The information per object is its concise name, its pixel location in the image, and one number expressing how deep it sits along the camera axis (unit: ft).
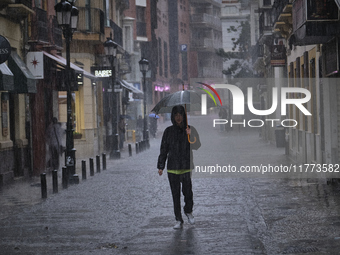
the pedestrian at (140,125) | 146.41
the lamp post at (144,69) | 111.04
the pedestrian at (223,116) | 160.31
